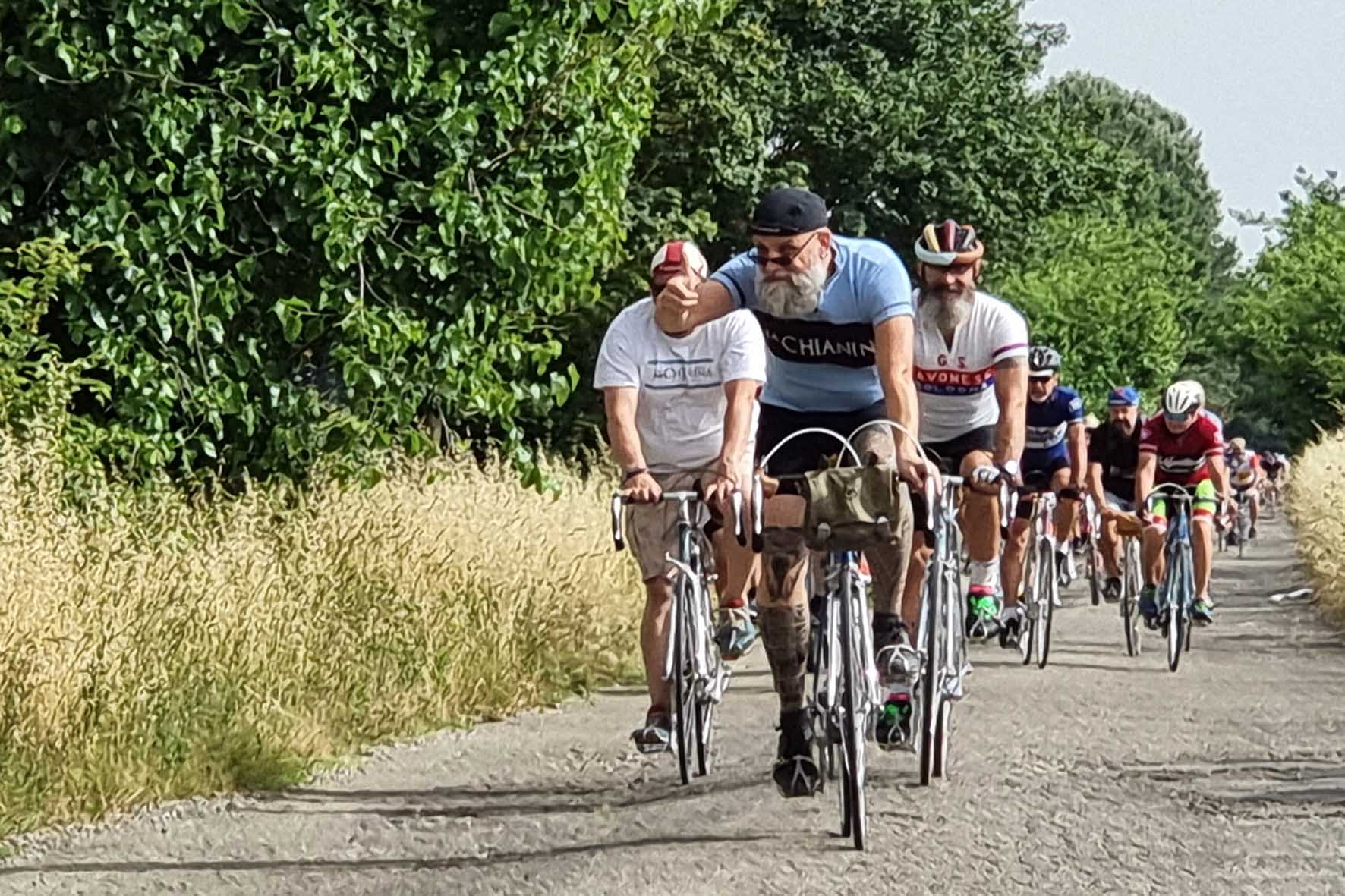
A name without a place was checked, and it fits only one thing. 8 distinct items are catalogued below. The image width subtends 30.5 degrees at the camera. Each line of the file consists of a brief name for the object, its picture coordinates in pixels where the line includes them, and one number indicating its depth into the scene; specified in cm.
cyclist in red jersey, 1493
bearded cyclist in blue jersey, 773
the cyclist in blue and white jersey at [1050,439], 1448
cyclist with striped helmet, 955
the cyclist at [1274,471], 6344
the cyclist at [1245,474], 3269
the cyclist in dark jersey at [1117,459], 1638
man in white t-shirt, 880
